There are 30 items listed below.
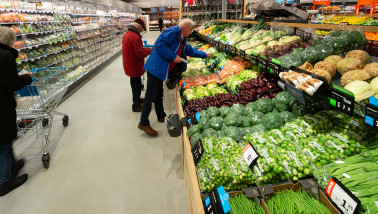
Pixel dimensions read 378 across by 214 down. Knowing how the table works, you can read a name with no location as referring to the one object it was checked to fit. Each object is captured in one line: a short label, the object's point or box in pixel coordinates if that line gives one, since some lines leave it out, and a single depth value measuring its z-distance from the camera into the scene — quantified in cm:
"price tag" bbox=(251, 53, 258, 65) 257
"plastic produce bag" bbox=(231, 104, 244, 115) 236
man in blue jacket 336
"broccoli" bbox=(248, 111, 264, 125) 219
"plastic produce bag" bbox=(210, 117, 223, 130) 222
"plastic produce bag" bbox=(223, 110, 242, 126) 218
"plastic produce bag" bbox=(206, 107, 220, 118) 241
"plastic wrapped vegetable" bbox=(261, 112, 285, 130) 206
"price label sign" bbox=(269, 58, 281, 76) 204
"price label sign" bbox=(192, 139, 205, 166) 174
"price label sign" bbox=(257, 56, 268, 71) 234
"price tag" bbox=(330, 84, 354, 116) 122
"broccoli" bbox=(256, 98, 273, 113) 231
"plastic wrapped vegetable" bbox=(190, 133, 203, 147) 203
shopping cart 314
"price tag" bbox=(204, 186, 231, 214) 121
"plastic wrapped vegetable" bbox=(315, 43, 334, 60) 195
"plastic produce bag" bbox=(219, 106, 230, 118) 240
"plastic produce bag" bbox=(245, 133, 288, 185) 152
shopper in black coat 247
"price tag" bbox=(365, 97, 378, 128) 110
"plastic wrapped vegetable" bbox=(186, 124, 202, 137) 216
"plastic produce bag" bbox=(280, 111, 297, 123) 207
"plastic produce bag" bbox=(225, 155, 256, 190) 154
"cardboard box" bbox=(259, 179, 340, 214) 140
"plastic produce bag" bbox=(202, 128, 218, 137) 209
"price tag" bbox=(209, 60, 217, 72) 444
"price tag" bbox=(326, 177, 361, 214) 113
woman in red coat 445
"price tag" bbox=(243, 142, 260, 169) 156
